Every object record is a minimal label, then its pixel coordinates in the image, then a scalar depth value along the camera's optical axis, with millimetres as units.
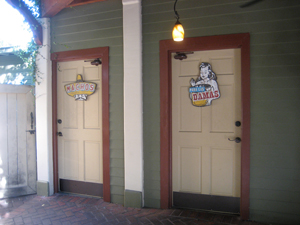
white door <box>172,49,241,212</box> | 3193
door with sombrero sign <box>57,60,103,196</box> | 3867
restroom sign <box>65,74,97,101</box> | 3874
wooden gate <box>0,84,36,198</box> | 3920
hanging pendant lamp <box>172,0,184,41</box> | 2770
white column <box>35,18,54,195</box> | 3967
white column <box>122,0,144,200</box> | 3424
